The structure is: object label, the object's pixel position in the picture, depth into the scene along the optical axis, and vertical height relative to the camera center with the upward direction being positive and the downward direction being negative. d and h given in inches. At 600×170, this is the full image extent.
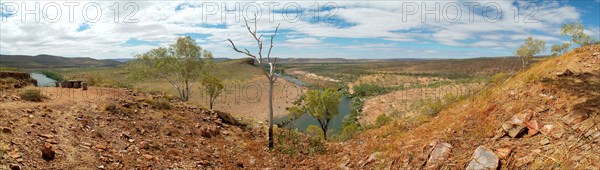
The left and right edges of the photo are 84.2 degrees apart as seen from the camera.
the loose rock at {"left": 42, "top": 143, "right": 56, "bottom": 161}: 355.6 -83.2
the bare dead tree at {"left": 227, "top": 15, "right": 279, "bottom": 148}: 549.3 +27.4
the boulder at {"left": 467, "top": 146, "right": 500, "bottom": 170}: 296.0 -75.2
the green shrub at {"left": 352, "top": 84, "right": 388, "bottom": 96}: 2731.3 -114.1
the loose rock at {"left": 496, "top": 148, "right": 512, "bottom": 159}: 299.2 -68.7
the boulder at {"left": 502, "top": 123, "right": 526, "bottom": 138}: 324.1 -51.9
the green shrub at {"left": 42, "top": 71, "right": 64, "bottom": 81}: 3836.9 +3.4
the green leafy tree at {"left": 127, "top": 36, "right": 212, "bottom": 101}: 1119.4 +46.9
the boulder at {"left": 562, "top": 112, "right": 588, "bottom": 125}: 304.6 -37.4
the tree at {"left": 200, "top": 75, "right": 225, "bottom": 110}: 1221.0 -29.4
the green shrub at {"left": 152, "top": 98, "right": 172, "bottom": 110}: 702.0 -61.9
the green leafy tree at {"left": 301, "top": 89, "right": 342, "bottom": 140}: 1115.9 -92.2
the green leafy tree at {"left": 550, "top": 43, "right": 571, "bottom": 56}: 871.1 +82.0
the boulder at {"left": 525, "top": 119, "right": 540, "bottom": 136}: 316.5 -47.9
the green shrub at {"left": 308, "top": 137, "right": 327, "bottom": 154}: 531.9 -116.0
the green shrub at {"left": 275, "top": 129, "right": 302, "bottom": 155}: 553.6 -118.7
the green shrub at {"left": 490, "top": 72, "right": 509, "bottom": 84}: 535.5 -1.0
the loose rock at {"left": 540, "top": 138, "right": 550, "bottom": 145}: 295.4 -57.0
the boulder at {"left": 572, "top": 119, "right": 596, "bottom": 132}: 289.9 -42.0
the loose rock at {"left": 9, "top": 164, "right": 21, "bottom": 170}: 314.8 -87.4
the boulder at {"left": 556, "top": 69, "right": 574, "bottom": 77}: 408.2 +5.8
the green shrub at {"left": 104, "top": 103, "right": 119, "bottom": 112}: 581.0 -55.9
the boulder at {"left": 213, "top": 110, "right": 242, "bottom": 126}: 748.6 -96.3
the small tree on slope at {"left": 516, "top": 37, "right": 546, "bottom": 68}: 1316.6 +115.0
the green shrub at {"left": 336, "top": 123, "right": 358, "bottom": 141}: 622.8 -114.5
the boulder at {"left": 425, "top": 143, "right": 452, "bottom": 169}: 332.0 -79.9
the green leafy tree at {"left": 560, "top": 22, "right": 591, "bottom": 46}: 616.4 +83.7
